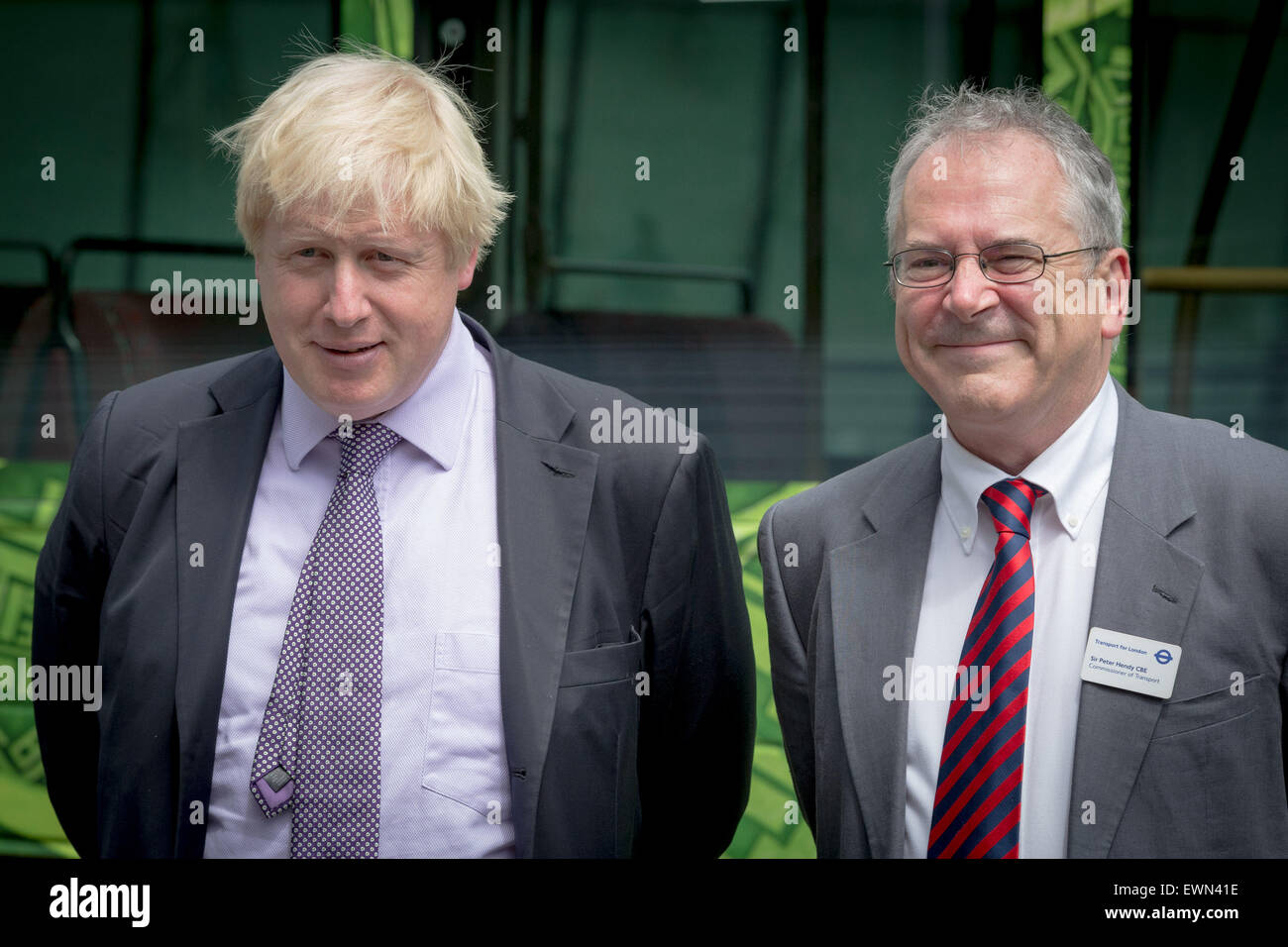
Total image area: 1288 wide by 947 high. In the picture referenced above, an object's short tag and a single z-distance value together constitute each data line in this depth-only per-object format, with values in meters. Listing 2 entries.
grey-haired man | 1.73
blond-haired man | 1.82
